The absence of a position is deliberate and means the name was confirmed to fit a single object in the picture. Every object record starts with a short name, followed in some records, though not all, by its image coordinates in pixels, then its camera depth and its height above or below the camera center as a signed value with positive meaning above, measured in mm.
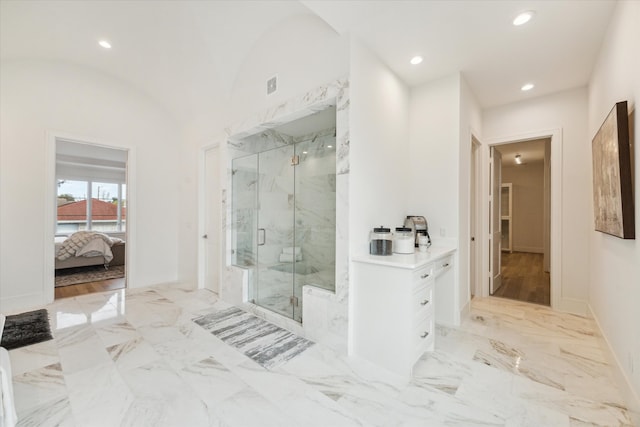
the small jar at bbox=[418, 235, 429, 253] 2678 -289
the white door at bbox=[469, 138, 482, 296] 3920 -90
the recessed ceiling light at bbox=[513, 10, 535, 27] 2109 +1595
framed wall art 1652 +268
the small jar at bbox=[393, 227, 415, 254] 2445 -238
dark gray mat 2538 -1206
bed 5258 -731
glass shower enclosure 3074 -44
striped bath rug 2338 -1224
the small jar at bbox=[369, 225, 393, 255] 2416 -252
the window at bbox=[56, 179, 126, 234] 7598 +242
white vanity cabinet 2021 -758
